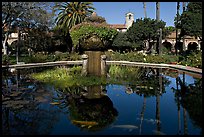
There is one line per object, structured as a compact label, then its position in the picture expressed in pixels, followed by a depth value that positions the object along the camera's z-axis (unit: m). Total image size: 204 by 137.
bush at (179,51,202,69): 16.02
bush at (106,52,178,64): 21.17
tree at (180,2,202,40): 17.94
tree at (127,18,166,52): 26.30
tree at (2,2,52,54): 20.69
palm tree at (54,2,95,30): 31.22
